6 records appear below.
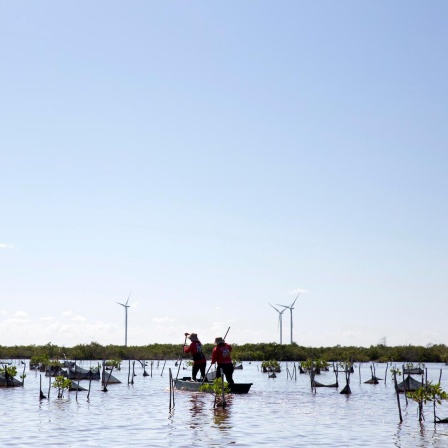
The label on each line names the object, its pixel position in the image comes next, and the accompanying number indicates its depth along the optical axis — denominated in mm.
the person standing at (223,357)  30406
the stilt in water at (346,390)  35500
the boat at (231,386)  32116
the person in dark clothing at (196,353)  32969
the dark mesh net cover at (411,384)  33197
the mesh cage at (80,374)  44438
